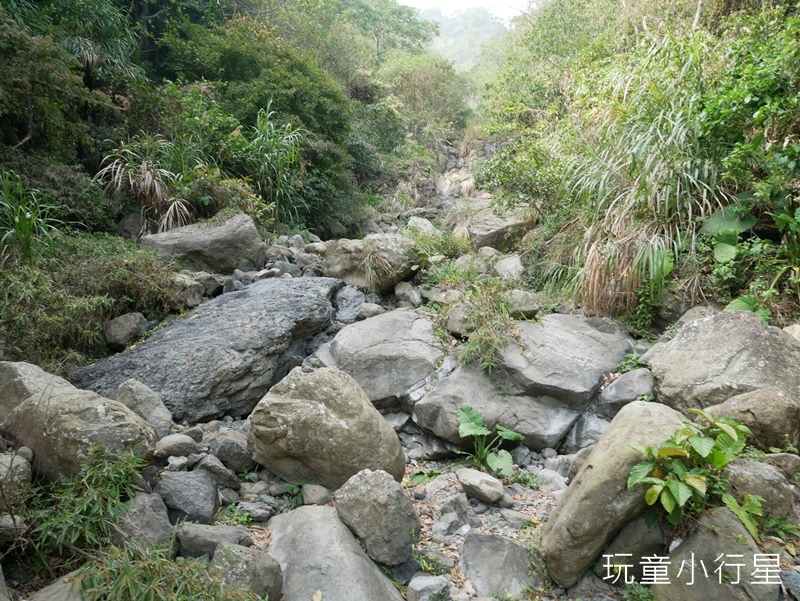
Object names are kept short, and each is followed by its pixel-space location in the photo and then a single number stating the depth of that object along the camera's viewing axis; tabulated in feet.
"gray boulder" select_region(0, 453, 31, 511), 8.43
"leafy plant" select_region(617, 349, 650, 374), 15.14
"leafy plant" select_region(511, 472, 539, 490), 12.58
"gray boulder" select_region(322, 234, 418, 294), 20.62
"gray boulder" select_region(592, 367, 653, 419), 14.07
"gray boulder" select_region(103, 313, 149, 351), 15.67
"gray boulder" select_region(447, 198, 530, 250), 25.48
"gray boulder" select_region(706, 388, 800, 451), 10.91
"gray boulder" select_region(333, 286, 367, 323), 19.38
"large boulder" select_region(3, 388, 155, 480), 9.24
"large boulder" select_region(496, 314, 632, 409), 14.21
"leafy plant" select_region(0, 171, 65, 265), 14.26
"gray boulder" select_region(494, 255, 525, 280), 20.59
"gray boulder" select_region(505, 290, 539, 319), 16.52
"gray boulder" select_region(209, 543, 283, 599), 8.30
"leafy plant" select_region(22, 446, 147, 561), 8.40
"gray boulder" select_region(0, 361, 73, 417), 10.67
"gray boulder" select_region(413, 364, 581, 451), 13.70
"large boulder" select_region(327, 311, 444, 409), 15.06
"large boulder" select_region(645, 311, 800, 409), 12.04
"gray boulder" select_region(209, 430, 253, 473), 11.91
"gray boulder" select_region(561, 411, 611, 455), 13.83
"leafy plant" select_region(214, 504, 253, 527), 10.37
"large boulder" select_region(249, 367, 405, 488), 11.36
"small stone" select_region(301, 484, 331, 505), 11.30
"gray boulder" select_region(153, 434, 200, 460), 11.19
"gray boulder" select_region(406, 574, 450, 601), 9.36
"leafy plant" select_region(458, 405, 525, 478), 12.87
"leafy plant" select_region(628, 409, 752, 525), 8.46
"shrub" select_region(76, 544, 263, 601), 7.51
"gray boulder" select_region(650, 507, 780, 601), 8.05
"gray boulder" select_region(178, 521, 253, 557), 9.11
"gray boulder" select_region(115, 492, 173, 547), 8.76
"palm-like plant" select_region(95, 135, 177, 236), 22.53
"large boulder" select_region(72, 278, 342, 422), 13.69
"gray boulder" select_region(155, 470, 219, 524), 9.94
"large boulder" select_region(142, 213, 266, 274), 20.43
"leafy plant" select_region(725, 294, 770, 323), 14.80
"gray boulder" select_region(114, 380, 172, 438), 11.86
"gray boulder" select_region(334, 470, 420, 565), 9.93
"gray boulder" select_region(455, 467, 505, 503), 11.75
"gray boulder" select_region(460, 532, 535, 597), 9.61
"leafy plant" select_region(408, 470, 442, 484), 12.73
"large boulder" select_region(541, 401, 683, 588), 9.04
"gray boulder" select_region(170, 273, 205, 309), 17.51
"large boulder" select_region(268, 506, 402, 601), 8.88
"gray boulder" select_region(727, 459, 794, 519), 9.23
